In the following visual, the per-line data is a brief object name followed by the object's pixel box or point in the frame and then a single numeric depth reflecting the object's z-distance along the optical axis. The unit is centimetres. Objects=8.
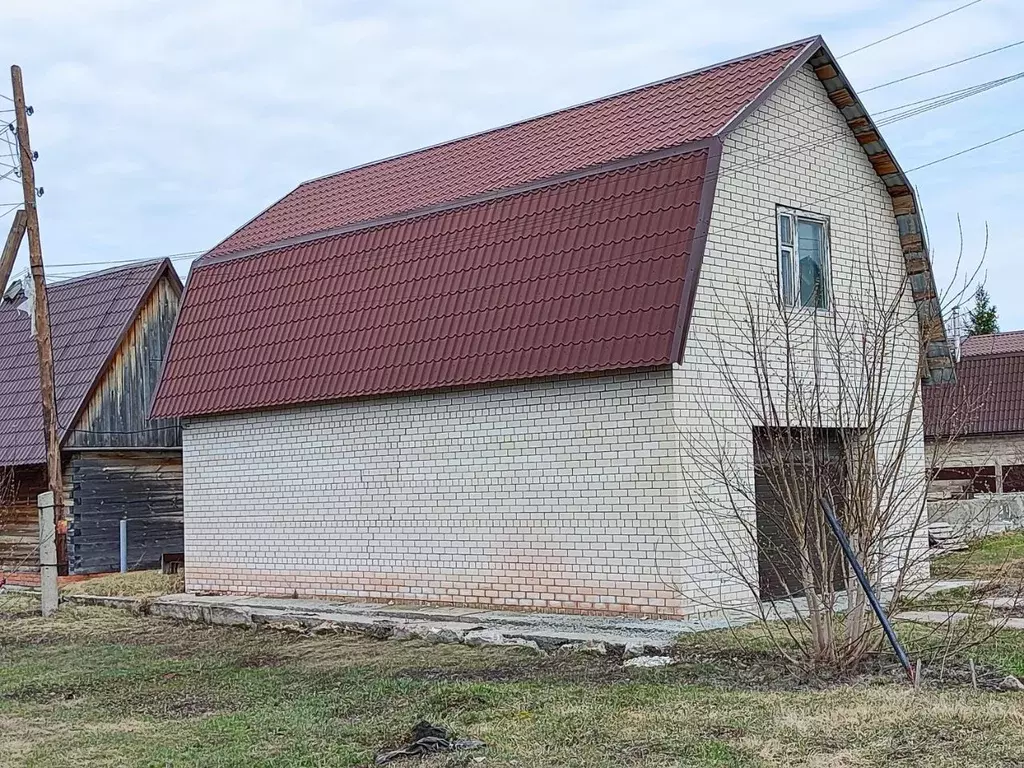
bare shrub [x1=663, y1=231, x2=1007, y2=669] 973
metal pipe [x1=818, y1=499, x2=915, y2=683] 903
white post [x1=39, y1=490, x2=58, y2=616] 1764
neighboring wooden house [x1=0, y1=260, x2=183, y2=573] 2284
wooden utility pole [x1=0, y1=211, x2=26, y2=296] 1917
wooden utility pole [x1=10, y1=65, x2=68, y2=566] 1889
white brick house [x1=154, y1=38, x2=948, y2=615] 1313
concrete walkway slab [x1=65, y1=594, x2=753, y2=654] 1198
